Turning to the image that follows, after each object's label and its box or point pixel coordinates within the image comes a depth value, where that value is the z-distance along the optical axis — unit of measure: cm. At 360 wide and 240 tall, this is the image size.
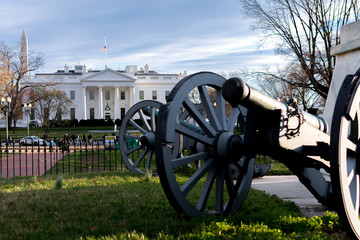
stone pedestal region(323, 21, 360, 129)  712
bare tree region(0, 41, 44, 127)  3334
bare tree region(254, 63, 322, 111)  2858
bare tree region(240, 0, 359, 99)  1440
